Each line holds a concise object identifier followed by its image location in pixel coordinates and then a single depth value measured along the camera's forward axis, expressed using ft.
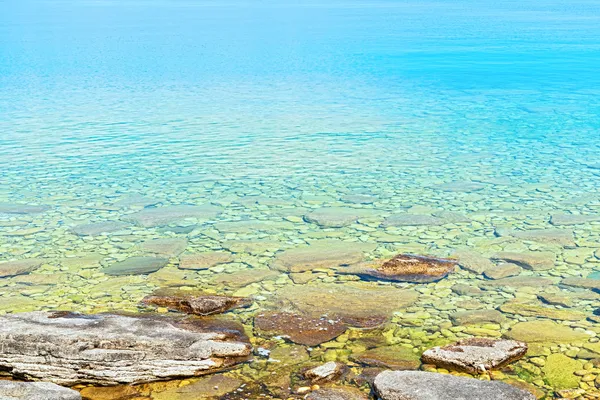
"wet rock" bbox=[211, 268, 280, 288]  27.71
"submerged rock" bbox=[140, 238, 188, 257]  31.45
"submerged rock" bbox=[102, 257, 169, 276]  28.99
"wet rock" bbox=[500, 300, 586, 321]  24.23
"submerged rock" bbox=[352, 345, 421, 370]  20.74
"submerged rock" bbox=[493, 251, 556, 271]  28.86
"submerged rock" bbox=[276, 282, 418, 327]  24.18
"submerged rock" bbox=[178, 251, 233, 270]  29.63
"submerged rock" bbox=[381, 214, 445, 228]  34.47
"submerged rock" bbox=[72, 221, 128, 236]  34.14
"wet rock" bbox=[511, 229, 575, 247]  31.45
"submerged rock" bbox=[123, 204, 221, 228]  35.94
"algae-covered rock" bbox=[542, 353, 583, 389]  19.66
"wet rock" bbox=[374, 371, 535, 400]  17.10
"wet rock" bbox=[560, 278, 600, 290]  26.66
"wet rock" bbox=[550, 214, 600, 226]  34.40
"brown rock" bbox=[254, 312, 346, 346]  22.47
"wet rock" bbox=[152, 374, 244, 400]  18.93
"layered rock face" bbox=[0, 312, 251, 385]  19.02
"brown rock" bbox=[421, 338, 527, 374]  19.92
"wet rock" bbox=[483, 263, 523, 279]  27.96
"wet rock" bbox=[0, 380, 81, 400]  16.76
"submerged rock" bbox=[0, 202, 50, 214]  38.11
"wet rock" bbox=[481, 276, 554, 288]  27.04
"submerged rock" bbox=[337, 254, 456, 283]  27.48
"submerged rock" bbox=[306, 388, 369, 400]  18.40
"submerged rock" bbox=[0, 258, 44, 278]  29.22
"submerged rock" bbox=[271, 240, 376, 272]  29.32
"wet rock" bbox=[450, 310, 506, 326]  23.81
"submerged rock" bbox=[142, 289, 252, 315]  24.11
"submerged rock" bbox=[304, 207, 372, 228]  34.91
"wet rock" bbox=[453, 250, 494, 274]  28.63
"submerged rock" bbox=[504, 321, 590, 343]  22.35
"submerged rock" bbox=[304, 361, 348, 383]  19.66
